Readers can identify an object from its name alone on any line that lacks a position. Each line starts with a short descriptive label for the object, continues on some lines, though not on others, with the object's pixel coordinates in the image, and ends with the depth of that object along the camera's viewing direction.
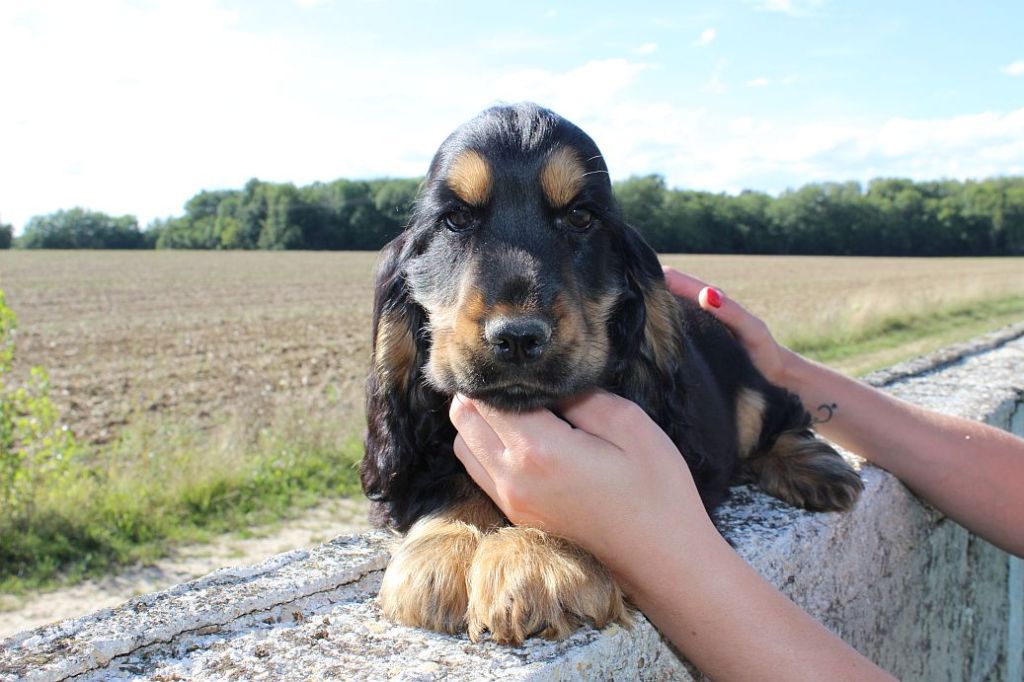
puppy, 0.38
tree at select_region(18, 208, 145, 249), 56.93
